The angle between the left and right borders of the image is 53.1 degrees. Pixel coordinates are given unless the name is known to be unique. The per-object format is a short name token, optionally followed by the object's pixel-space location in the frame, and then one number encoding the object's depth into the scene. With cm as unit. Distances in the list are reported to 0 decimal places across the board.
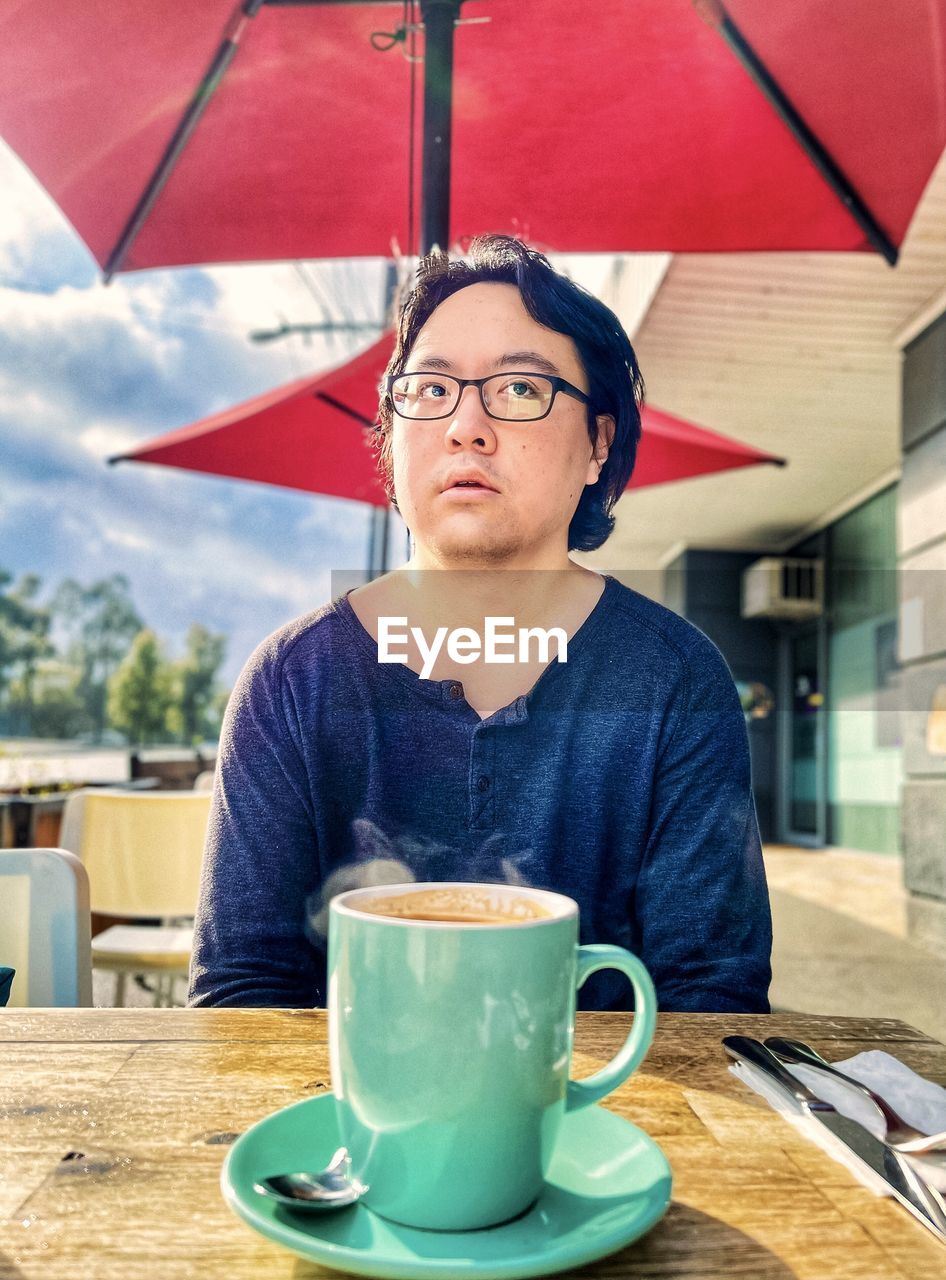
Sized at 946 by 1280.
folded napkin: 42
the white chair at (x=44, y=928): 98
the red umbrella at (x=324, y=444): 225
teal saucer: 32
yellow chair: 200
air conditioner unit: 758
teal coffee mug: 35
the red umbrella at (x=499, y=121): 163
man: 87
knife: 38
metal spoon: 34
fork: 44
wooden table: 35
